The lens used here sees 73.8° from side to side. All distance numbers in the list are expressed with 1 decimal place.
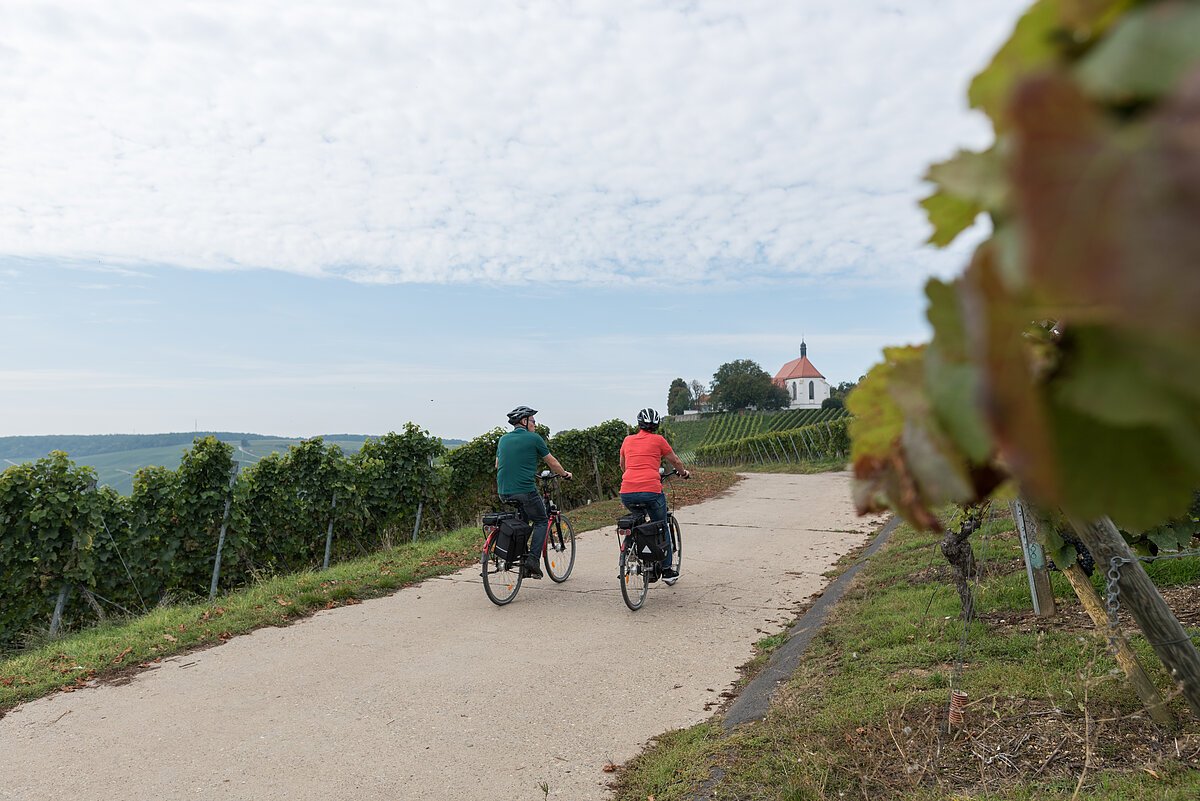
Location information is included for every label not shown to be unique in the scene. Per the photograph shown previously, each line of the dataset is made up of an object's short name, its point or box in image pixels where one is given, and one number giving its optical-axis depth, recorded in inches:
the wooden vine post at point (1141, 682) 142.2
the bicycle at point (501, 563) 306.2
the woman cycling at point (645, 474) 314.0
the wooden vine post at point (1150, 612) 82.4
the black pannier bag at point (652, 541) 303.4
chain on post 82.9
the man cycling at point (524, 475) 321.4
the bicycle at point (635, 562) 297.4
